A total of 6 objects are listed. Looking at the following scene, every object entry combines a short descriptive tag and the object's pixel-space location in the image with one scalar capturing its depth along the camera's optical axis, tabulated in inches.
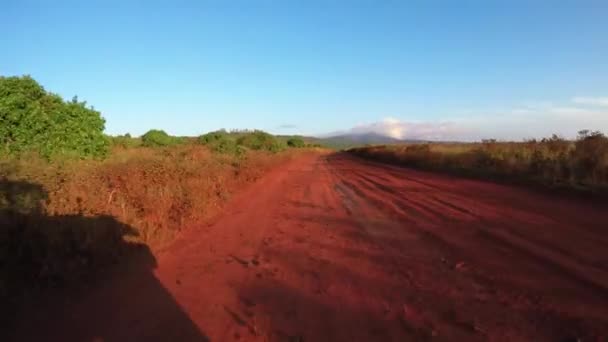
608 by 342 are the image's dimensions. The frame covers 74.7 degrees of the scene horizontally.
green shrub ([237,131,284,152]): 2032.7
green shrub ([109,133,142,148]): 1269.7
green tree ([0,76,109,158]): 528.7
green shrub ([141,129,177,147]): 1644.9
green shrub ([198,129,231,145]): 1902.4
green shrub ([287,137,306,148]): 4250.5
